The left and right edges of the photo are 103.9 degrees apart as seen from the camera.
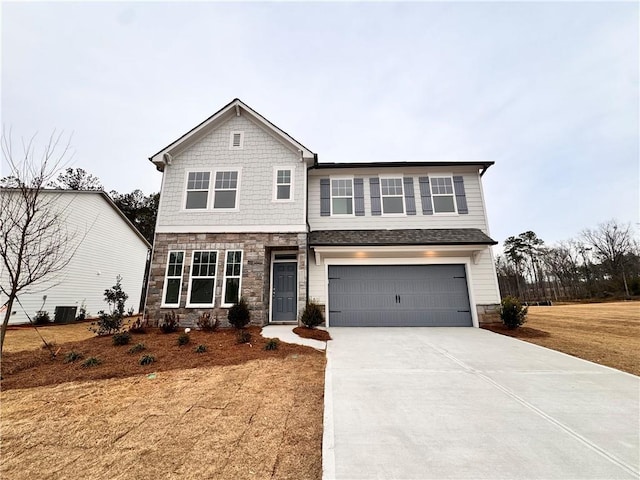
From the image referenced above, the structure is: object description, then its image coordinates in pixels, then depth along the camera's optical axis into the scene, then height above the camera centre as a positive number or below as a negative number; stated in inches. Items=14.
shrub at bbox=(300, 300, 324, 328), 337.1 -24.1
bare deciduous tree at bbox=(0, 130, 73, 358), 219.9 +121.5
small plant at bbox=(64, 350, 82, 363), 223.0 -50.0
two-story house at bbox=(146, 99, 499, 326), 376.2 +90.1
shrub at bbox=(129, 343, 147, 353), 241.8 -46.5
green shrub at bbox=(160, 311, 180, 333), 326.8 -31.0
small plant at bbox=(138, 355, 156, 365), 212.8 -50.5
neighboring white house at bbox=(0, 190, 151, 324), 504.7 +98.3
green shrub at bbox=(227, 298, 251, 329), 334.0 -22.7
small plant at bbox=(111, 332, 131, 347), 269.1 -41.5
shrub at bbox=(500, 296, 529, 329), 350.3 -23.6
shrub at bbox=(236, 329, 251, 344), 276.8 -42.7
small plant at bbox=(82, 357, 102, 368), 209.9 -51.7
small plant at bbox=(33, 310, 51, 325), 479.1 -33.0
